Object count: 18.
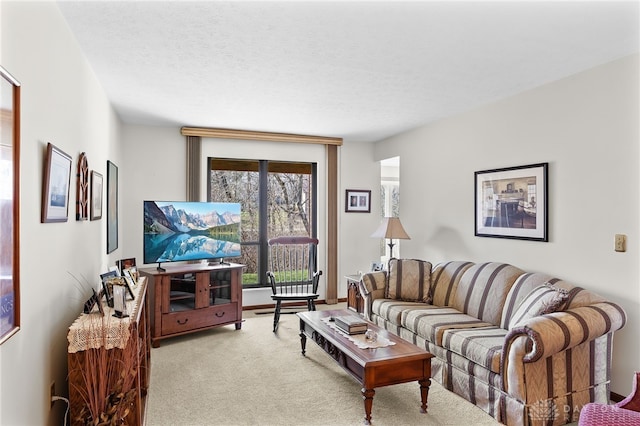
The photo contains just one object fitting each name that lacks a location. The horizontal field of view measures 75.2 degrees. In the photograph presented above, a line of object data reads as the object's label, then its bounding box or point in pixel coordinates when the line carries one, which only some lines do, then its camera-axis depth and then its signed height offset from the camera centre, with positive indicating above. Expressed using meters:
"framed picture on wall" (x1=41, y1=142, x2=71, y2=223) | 2.04 +0.14
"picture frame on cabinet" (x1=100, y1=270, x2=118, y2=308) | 2.61 -0.50
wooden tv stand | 4.35 -0.94
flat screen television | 4.51 -0.21
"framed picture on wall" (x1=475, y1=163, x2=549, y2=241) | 3.63 +0.11
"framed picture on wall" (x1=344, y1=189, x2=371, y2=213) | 6.38 +0.19
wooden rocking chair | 5.62 -0.70
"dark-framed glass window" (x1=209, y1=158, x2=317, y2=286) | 5.84 +0.22
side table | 5.31 -1.08
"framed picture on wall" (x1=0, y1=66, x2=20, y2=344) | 1.49 +0.03
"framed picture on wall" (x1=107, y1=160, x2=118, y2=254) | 4.03 +0.06
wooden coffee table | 2.70 -1.03
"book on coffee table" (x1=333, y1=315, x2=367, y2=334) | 3.30 -0.90
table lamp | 5.15 -0.20
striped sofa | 2.58 -0.92
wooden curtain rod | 5.39 +1.06
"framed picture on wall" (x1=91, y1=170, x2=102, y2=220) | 3.19 +0.14
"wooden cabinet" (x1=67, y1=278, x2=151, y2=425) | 2.08 -0.80
